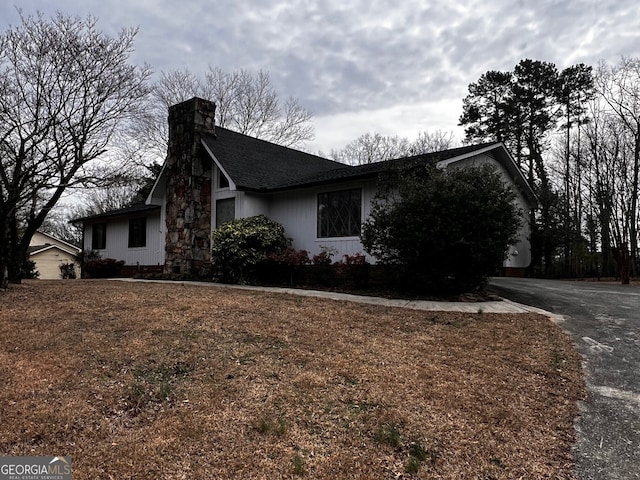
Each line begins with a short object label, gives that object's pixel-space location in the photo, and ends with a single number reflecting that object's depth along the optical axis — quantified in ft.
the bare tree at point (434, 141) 94.07
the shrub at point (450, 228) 27.25
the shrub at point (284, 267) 37.11
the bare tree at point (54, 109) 29.40
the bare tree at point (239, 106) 84.12
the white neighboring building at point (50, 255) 99.24
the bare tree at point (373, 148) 100.08
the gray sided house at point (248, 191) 38.65
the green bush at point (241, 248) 38.11
